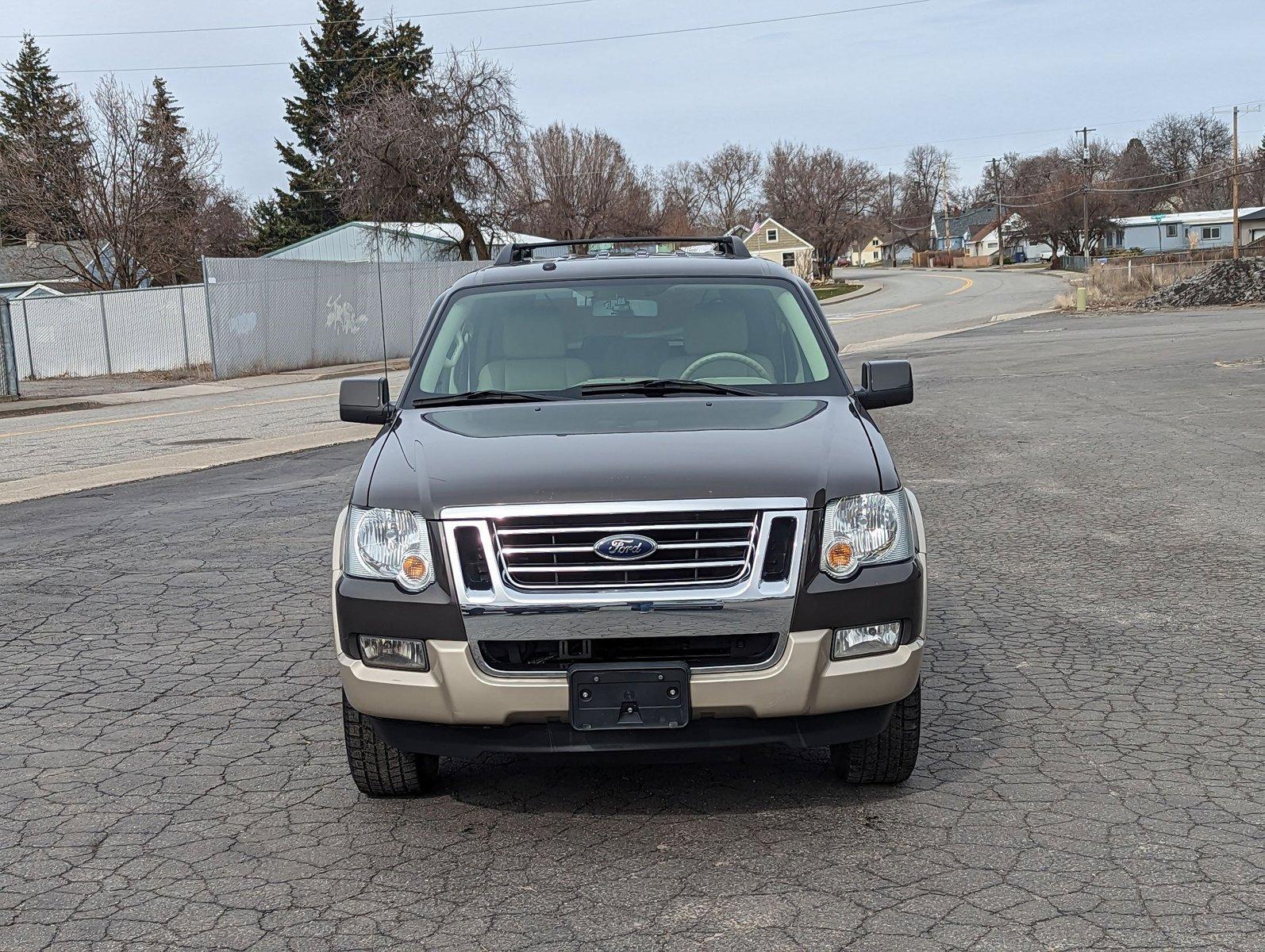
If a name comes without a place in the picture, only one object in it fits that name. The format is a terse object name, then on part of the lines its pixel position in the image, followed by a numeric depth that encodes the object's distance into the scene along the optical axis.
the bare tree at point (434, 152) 47.84
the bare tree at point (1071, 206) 110.62
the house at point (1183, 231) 116.38
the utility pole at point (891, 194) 162.88
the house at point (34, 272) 57.75
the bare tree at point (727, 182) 125.31
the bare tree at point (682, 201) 97.85
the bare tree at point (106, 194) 43.09
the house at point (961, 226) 161.25
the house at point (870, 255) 188.91
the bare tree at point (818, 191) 125.31
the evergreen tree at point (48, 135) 43.34
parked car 3.86
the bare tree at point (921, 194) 164.75
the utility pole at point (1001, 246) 123.56
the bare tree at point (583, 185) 69.38
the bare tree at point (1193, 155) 132.00
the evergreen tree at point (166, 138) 44.09
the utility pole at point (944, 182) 159.66
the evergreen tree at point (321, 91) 68.44
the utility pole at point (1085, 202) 104.35
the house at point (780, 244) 124.69
